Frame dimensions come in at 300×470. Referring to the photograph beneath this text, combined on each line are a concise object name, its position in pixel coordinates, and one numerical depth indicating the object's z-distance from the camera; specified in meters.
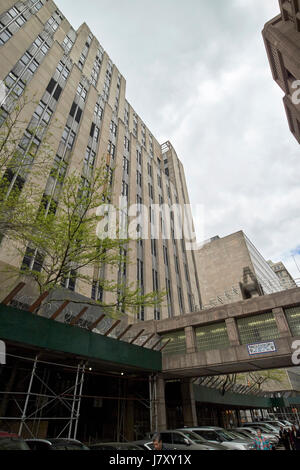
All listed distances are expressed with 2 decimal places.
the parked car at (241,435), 14.92
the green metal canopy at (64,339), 10.34
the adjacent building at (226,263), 71.81
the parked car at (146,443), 9.96
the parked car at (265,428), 22.10
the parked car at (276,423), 30.25
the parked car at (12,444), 5.21
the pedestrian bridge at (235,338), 15.89
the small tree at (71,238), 12.15
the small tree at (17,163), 11.18
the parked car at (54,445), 7.58
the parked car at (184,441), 10.66
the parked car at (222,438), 12.49
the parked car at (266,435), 17.73
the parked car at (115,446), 7.55
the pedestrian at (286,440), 13.67
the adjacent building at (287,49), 21.52
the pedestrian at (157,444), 6.28
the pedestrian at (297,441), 10.50
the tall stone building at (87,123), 23.19
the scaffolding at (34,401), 14.20
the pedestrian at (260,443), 10.31
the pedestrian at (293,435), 11.79
